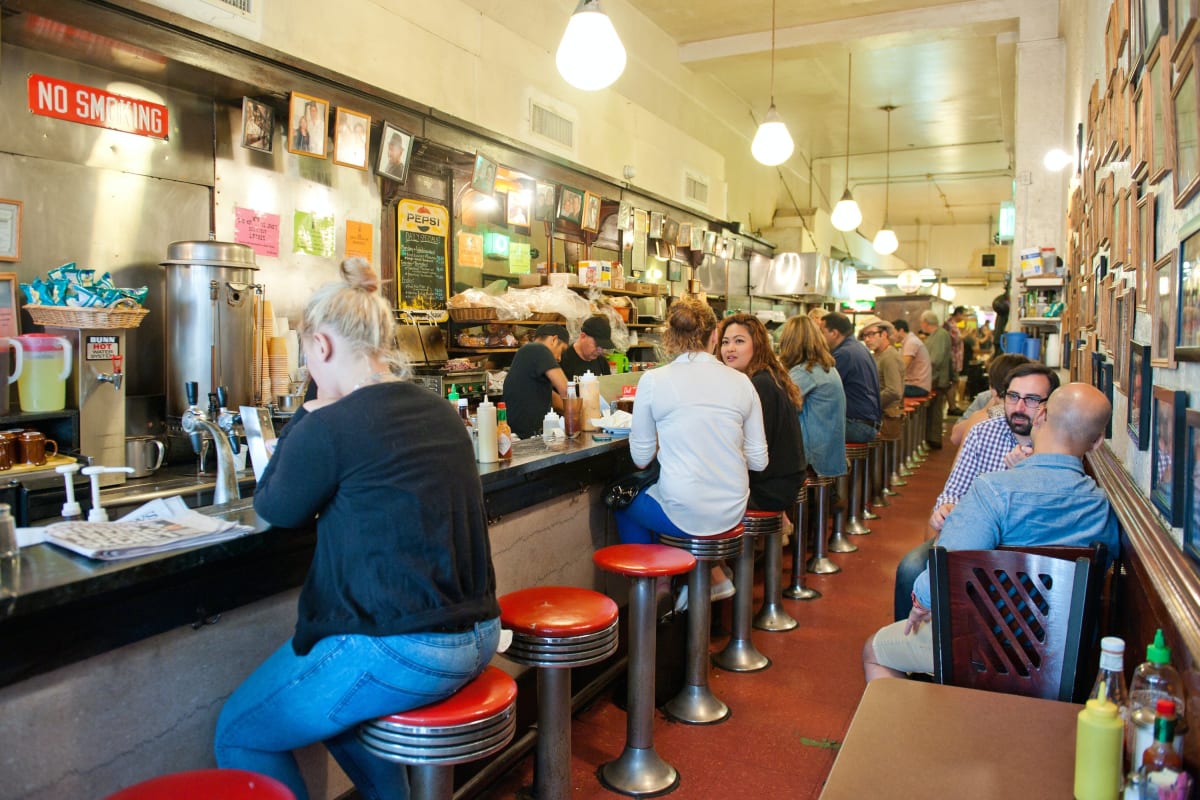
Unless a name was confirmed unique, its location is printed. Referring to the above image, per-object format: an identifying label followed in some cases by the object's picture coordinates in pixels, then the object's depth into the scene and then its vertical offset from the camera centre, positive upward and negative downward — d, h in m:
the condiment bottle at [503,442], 3.23 -0.34
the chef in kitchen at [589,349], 6.37 +0.03
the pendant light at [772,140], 6.73 +1.68
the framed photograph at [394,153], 5.09 +1.20
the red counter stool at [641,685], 3.01 -1.18
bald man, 2.48 -0.41
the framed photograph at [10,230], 3.43 +0.48
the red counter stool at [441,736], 1.88 -0.85
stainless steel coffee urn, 3.83 +0.16
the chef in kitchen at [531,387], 5.23 -0.21
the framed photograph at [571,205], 7.01 +1.23
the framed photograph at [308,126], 4.38 +1.17
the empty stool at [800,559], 5.22 -1.27
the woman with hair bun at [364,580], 1.86 -0.50
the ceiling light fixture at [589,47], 4.73 +1.70
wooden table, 1.43 -0.72
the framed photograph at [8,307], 3.38 +0.17
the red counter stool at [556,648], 2.46 -0.85
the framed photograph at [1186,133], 1.54 +0.43
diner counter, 1.63 -0.54
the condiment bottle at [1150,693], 1.32 -0.54
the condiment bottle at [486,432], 3.15 -0.29
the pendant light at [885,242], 14.51 +1.92
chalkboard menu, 5.47 +0.64
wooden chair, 2.20 -0.69
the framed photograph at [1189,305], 1.60 +0.10
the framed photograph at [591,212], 7.32 +1.22
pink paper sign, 4.41 +0.63
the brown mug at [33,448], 3.03 -0.35
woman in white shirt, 3.53 -0.34
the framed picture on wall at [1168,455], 1.71 -0.21
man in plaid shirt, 3.36 -0.36
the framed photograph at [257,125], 4.30 +1.15
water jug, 3.14 -0.08
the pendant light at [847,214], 10.70 +1.78
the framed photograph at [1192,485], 1.57 -0.24
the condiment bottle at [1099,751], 1.32 -0.61
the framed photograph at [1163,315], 1.85 +0.09
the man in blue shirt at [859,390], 6.56 -0.27
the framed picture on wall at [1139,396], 2.20 -0.11
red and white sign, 3.55 +1.06
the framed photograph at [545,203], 6.73 +1.18
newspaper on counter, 1.80 -0.41
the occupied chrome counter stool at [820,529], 5.59 -1.18
